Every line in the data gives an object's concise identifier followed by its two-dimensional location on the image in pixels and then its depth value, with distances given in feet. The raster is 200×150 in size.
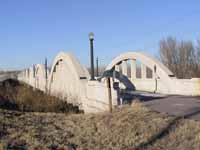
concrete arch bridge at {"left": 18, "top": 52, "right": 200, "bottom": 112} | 44.37
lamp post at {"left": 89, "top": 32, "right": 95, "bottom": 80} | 46.83
